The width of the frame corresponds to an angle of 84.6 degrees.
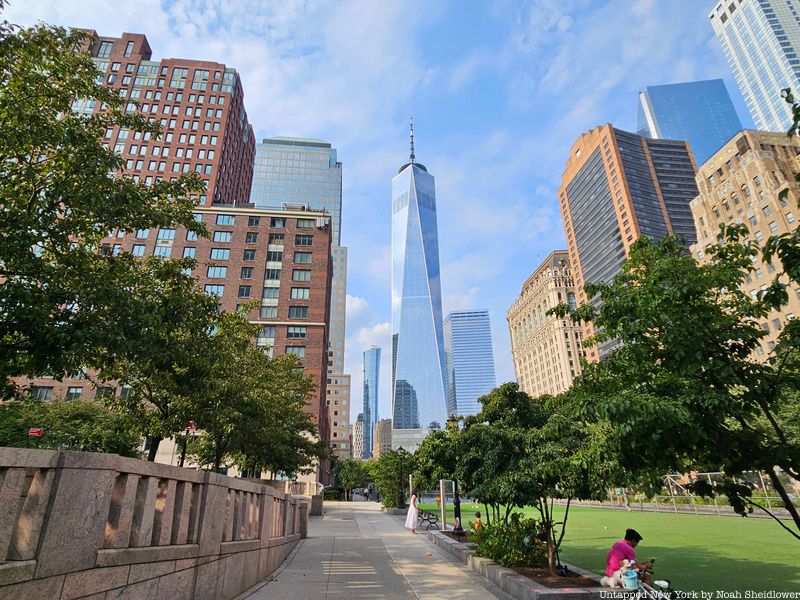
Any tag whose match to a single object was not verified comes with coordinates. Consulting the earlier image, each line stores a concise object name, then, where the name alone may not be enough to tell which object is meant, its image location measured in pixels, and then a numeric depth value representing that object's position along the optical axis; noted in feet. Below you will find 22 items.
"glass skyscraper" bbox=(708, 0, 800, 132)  521.24
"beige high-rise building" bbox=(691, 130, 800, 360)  215.92
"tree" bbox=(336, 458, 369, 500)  273.11
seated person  22.71
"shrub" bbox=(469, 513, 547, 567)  33.53
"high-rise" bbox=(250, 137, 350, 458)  538.06
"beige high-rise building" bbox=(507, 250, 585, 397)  429.38
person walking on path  66.64
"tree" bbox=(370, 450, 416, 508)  112.68
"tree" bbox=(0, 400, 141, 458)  106.83
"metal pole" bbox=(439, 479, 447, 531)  65.77
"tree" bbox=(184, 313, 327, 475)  49.89
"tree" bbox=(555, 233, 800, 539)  17.21
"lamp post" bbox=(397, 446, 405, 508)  116.06
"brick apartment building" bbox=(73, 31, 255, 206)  232.73
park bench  79.24
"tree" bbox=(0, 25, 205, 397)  26.37
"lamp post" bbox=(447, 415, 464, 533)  54.12
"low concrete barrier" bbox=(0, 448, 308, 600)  11.51
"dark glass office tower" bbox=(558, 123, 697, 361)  434.30
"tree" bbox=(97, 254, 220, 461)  28.94
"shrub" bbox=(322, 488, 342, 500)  201.26
